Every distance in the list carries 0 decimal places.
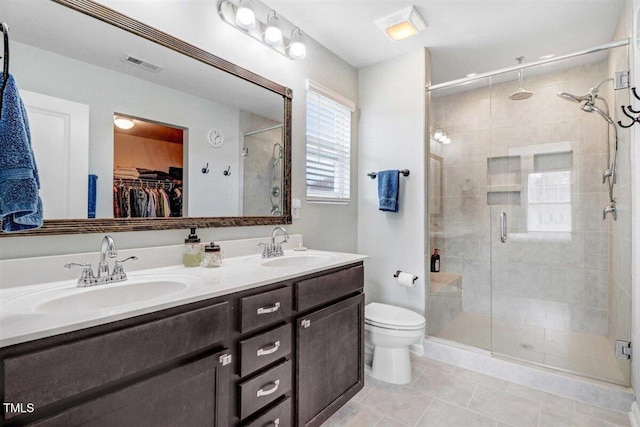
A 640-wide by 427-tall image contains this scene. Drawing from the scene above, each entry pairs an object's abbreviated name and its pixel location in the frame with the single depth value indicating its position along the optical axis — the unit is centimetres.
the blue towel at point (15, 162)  82
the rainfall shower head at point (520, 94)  257
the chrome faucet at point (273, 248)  184
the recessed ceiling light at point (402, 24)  204
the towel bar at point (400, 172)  254
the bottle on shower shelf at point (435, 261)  282
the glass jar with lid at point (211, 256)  151
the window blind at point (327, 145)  235
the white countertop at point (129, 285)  75
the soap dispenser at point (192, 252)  150
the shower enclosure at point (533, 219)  219
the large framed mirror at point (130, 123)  117
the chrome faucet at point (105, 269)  115
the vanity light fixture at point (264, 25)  175
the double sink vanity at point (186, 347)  75
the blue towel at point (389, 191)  254
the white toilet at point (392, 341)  203
